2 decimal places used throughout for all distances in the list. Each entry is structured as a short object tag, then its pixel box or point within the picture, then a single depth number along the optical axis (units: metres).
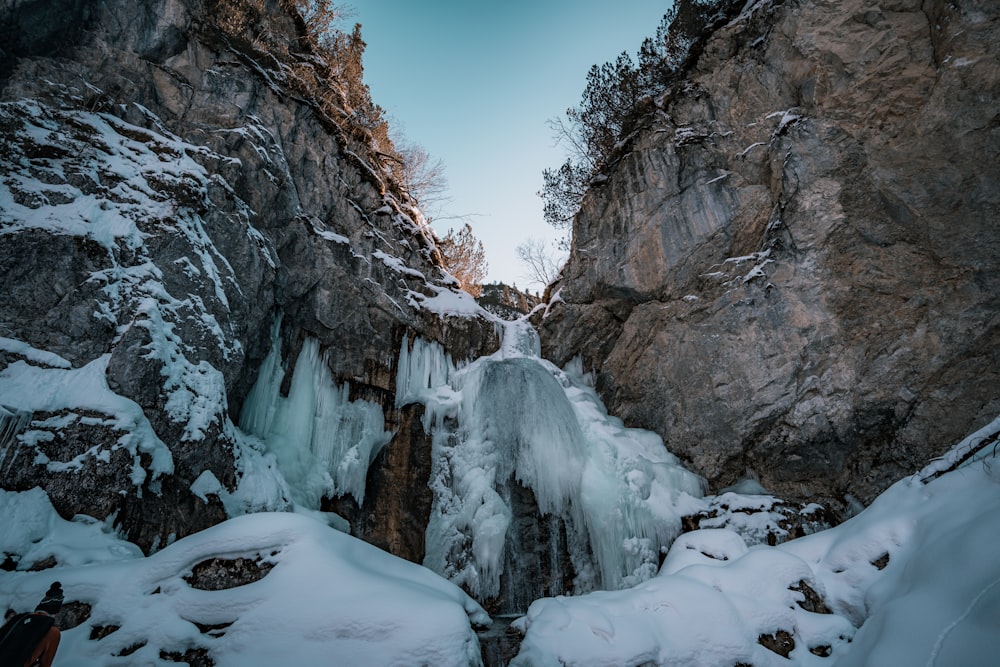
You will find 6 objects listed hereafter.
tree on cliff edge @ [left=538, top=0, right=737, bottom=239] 12.59
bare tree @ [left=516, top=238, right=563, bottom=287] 20.55
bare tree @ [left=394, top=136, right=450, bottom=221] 18.06
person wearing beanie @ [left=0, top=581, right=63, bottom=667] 3.02
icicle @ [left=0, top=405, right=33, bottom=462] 5.23
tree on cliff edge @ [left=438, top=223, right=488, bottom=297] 17.67
